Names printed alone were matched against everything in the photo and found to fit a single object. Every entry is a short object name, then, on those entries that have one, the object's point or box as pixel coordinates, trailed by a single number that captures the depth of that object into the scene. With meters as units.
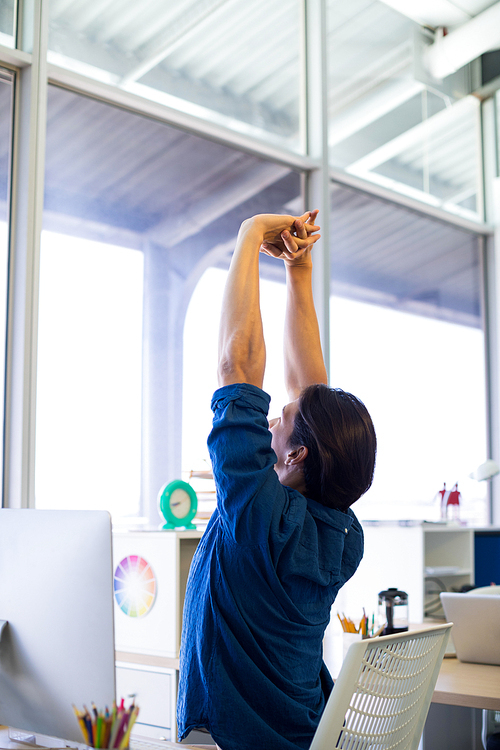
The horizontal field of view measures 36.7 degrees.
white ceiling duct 4.54
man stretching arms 1.06
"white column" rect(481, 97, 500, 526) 5.04
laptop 2.12
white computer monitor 1.01
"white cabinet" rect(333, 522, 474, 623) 3.55
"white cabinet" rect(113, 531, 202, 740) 2.34
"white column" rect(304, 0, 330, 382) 3.79
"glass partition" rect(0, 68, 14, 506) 2.69
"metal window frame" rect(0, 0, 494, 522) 2.63
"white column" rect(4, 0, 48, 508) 2.62
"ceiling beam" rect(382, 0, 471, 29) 4.35
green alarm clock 2.69
